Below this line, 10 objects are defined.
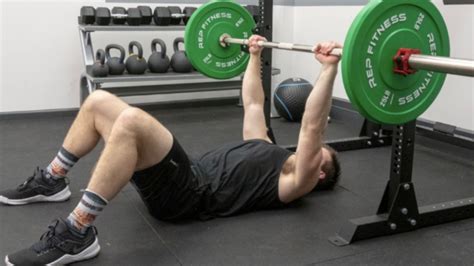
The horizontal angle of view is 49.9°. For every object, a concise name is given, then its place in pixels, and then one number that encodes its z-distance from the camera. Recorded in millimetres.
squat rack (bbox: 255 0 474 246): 2033
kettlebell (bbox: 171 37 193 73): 4258
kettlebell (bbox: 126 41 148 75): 4109
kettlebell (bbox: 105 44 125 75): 4012
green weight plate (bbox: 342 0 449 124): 1642
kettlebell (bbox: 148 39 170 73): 4176
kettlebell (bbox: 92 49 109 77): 3885
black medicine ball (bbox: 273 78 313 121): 4102
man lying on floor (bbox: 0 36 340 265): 1718
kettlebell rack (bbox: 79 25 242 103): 3994
